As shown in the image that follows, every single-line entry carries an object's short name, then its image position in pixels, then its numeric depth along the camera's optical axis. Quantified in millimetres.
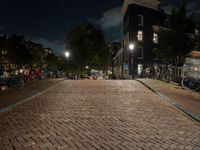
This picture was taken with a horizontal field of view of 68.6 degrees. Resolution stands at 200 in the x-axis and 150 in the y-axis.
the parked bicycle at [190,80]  9223
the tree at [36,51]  50445
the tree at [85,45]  27240
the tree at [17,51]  32243
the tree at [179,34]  16757
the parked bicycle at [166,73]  11674
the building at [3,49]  32325
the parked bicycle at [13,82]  10030
